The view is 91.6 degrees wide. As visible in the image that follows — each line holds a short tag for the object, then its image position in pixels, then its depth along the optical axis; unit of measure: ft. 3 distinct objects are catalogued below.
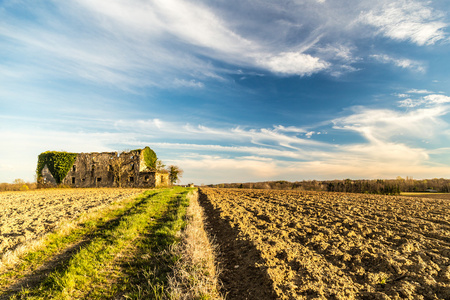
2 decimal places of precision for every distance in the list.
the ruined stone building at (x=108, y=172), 137.18
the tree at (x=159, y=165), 159.24
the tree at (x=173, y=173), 174.91
